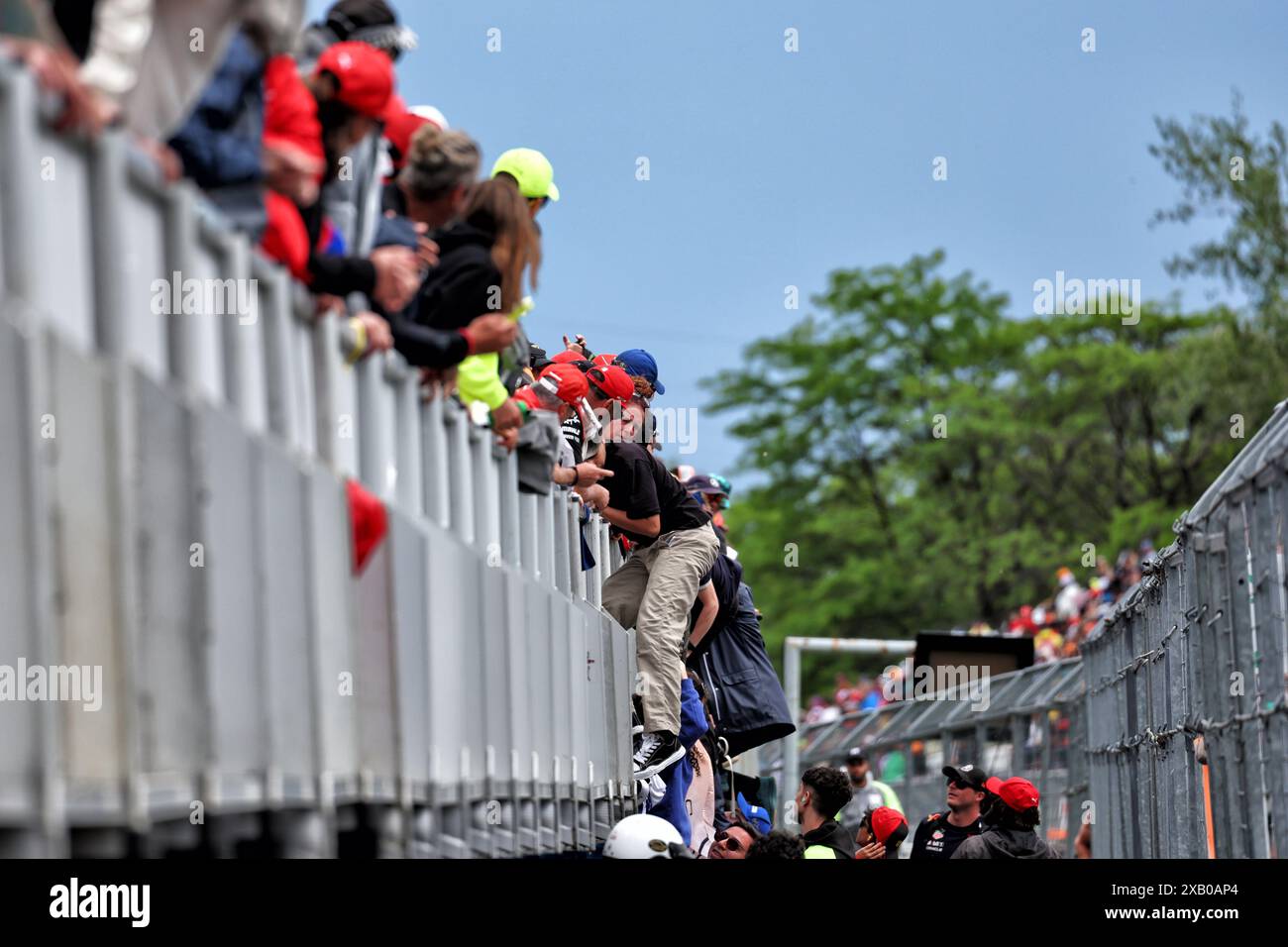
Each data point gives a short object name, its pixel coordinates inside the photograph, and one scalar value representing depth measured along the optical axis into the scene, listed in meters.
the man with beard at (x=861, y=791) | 17.86
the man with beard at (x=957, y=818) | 12.09
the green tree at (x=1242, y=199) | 41.34
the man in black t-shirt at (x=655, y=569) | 10.49
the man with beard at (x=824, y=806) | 11.20
